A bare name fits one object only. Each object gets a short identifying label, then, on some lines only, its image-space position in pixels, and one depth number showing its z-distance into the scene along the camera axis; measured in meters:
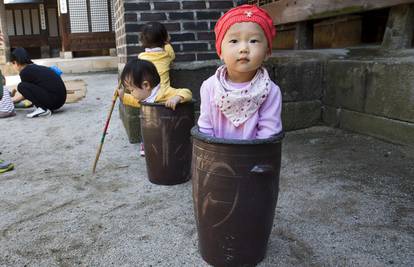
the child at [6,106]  5.52
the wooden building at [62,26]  14.35
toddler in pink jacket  1.64
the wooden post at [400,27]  3.36
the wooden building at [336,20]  3.50
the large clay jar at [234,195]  1.60
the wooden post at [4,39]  14.44
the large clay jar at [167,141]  2.70
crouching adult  5.55
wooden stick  3.14
